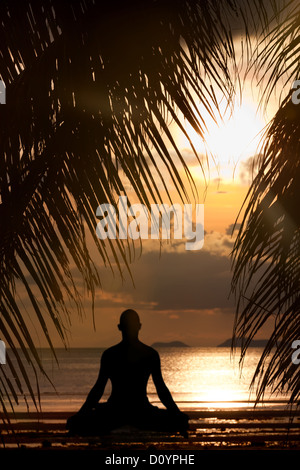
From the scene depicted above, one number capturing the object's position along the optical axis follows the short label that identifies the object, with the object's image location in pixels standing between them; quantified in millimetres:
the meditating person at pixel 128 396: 9206
